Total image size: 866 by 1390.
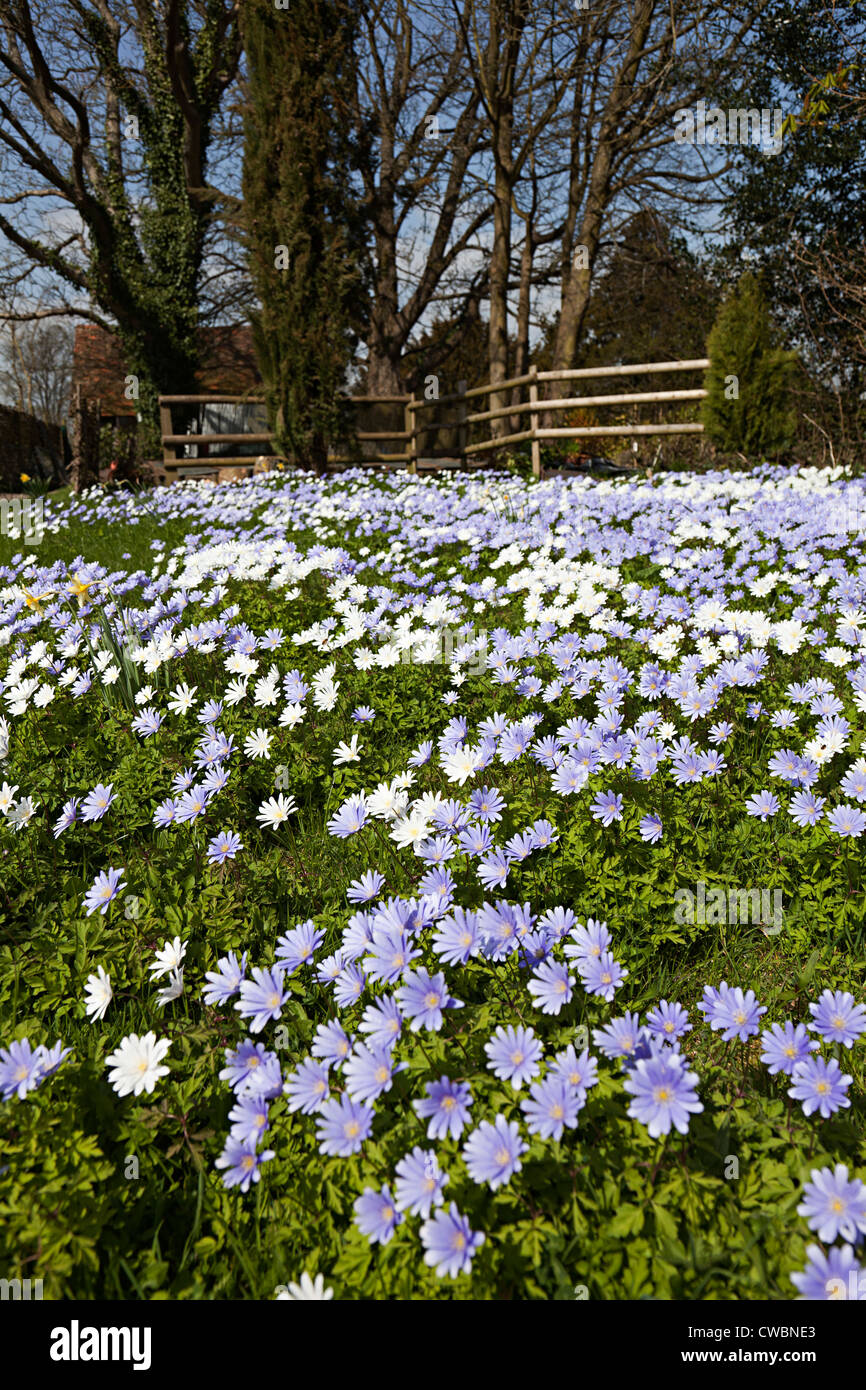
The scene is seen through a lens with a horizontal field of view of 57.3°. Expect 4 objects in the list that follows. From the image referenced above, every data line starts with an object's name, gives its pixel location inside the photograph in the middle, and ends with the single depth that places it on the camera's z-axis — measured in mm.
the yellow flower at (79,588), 2955
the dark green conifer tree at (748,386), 9320
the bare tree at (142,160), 17234
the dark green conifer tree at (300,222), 10531
